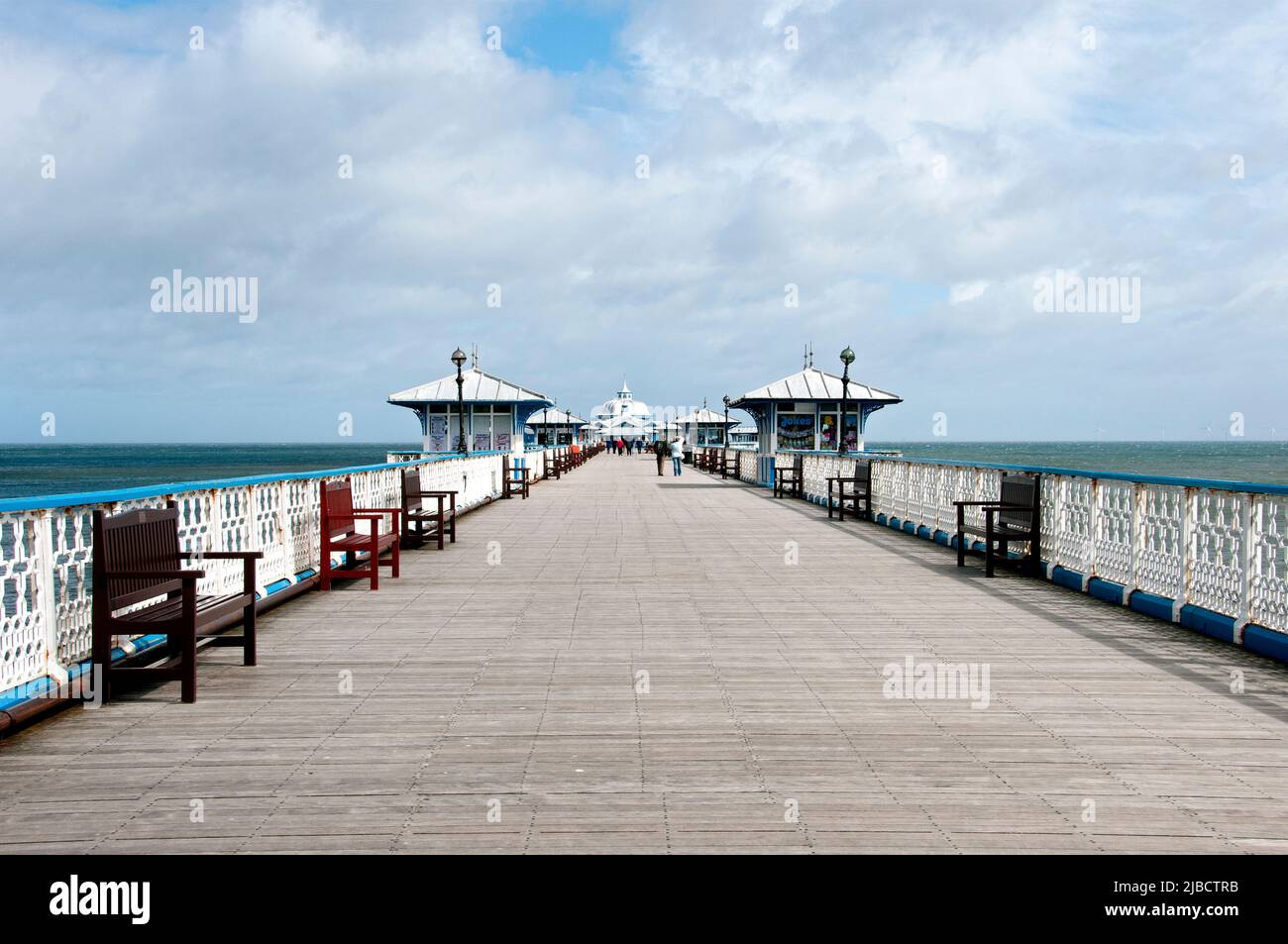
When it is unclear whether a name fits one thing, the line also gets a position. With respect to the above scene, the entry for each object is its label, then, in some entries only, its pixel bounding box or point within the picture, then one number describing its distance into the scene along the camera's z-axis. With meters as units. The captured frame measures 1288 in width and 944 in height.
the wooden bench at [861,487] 17.94
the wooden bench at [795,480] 25.31
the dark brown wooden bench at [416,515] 13.17
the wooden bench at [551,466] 37.28
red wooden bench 9.64
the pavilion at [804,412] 34.75
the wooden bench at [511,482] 24.92
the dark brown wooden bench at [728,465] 38.84
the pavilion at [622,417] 138.00
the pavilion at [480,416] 41.28
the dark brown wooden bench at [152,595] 5.42
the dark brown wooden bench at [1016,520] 10.52
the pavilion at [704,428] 77.06
